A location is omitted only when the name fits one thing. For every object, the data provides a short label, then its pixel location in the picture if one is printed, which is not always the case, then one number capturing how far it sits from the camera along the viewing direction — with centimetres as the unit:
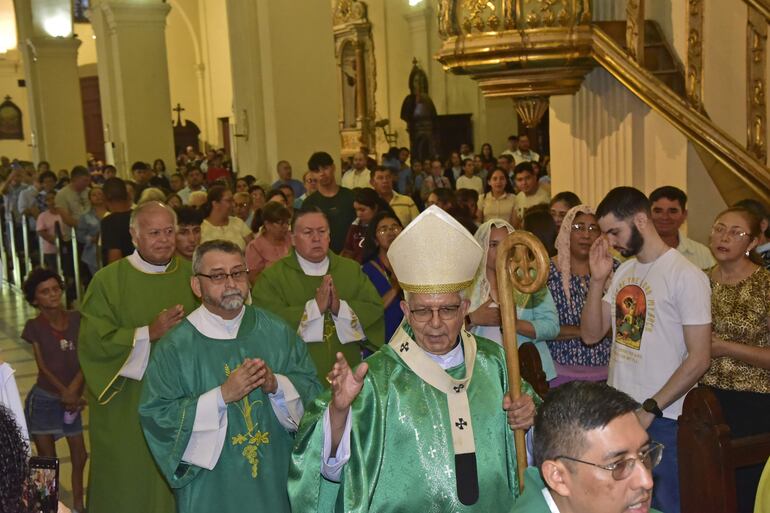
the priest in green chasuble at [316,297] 569
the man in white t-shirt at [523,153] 1692
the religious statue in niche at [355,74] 2381
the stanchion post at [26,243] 1385
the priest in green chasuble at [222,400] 417
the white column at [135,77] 1706
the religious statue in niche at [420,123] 2156
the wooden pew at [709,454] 366
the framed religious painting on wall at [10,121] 3362
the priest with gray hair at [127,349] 515
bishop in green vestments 327
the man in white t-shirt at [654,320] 420
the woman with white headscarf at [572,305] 534
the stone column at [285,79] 1229
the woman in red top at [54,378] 620
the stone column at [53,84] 2042
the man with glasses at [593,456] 229
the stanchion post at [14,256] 1459
